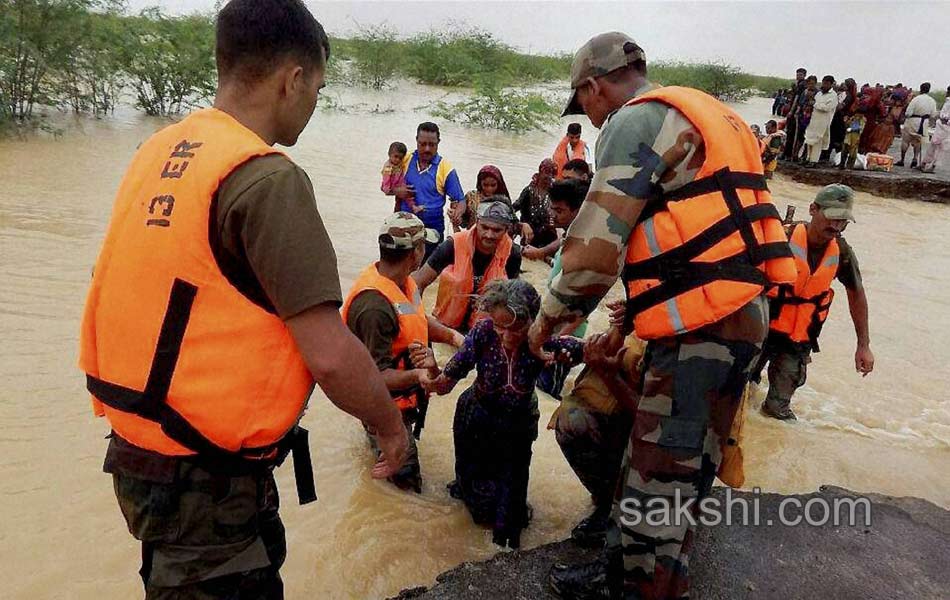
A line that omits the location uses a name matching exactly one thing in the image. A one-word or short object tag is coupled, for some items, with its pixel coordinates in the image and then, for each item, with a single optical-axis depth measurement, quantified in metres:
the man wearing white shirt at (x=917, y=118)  15.09
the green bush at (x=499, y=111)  21.11
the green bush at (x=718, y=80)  34.12
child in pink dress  6.54
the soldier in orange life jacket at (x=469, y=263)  4.76
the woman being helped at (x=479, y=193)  6.11
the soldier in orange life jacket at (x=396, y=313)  3.05
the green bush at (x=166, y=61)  14.72
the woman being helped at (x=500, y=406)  2.90
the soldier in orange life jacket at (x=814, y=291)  4.12
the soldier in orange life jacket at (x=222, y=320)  1.39
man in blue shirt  6.41
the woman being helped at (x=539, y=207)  7.16
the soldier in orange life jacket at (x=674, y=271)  2.01
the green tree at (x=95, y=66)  12.41
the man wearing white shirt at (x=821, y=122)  14.88
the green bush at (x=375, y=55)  27.41
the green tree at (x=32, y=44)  11.02
